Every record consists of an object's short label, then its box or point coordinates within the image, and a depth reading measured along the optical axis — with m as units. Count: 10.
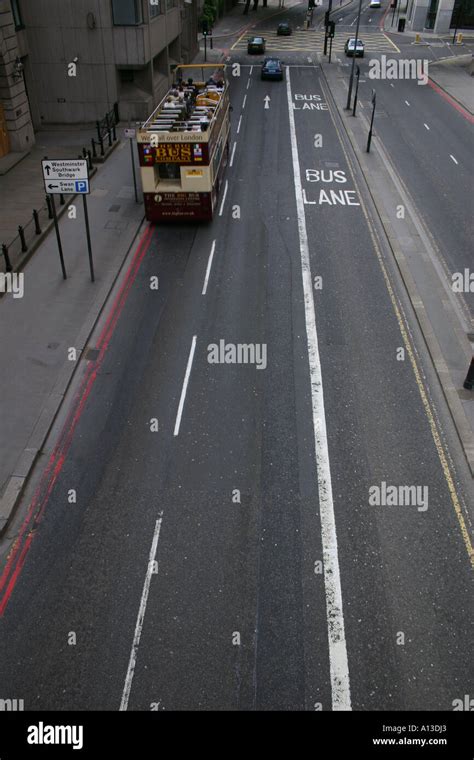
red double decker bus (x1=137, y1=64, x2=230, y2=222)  19.36
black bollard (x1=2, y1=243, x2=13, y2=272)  17.30
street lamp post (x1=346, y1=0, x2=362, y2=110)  34.60
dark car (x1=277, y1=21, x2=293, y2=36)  64.25
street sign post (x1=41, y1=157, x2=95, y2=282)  16.28
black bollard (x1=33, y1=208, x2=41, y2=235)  20.06
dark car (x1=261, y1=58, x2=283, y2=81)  44.22
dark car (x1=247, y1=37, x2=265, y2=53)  54.12
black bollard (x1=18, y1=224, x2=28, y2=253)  18.59
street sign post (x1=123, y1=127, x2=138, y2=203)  22.33
